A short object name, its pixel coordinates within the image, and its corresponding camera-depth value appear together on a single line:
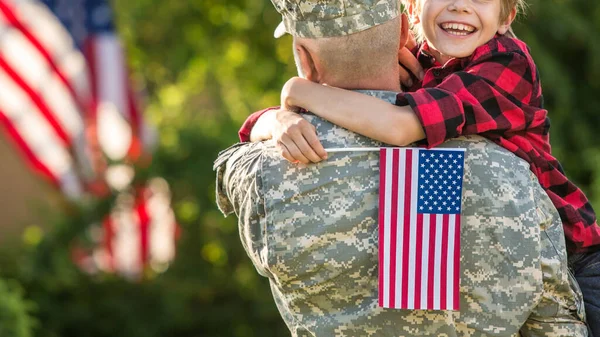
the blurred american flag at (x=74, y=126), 14.73
